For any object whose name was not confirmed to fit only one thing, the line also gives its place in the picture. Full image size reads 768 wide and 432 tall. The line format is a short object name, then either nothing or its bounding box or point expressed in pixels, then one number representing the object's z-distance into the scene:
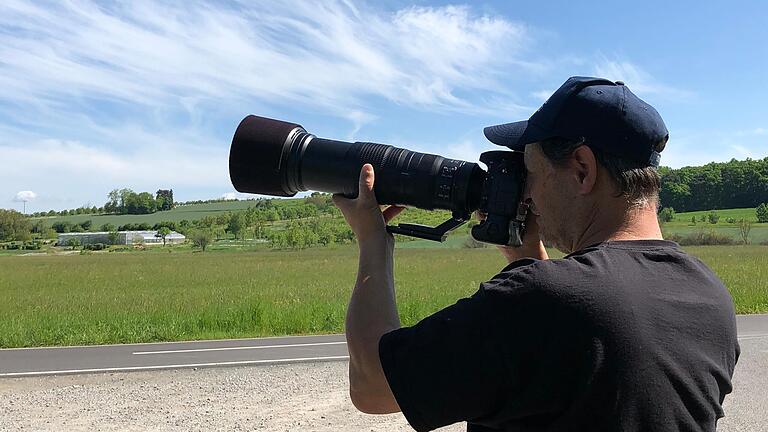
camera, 1.78
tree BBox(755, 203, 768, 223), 77.50
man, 1.24
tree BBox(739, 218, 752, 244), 62.78
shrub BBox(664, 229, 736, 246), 60.91
